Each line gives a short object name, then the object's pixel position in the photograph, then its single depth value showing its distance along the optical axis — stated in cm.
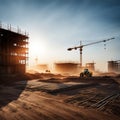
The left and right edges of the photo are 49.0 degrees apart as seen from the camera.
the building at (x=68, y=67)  6488
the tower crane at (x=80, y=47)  6212
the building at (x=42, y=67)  7962
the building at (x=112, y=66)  7131
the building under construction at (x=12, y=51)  3125
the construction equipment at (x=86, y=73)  2960
